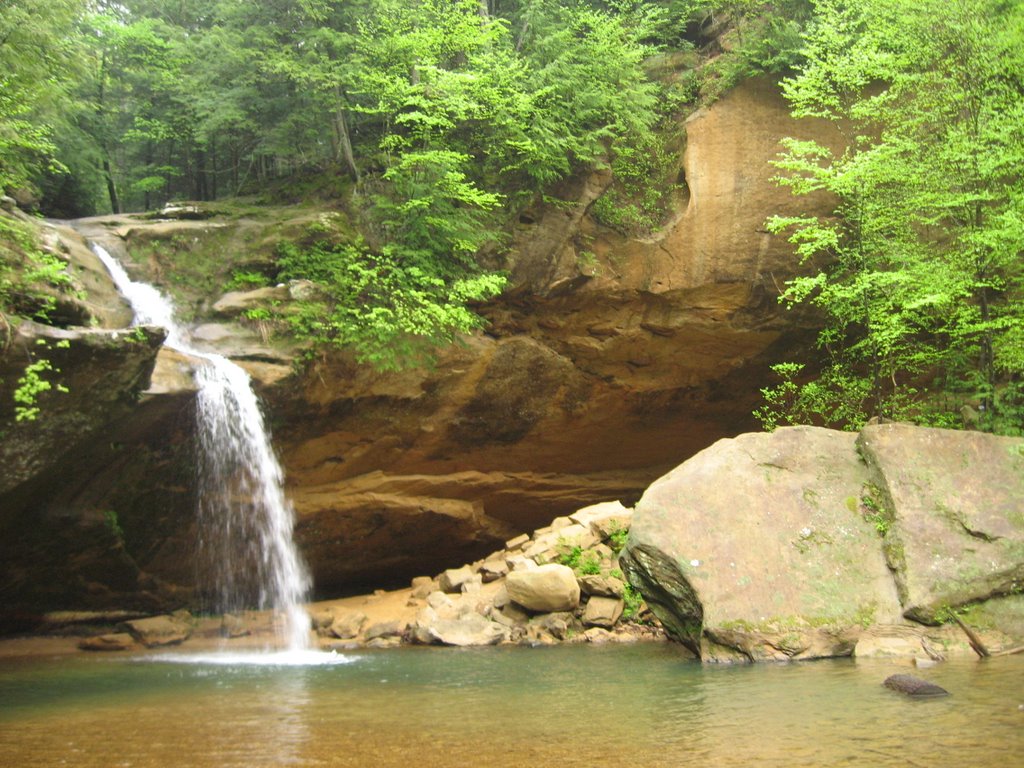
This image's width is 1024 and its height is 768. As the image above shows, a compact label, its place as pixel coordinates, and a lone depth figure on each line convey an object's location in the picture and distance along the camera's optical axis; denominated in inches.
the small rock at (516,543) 599.8
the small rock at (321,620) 535.7
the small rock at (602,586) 470.6
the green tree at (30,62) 380.2
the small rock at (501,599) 481.1
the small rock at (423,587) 571.2
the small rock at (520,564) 501.4
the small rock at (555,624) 446.9
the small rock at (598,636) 438.9
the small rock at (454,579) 551.7
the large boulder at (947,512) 329.7
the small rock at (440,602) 508.1
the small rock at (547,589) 458.0
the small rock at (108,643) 508.4
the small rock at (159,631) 523.5
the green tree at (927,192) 451.5
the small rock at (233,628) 538.9
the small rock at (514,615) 469.1
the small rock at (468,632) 448.8
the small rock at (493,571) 542.0
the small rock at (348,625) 512.7
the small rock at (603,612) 454.0
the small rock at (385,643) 471.5
